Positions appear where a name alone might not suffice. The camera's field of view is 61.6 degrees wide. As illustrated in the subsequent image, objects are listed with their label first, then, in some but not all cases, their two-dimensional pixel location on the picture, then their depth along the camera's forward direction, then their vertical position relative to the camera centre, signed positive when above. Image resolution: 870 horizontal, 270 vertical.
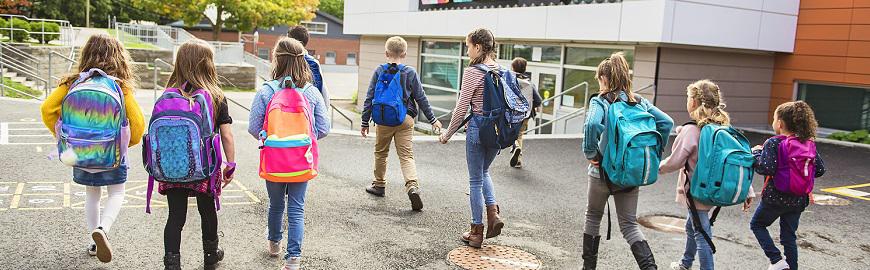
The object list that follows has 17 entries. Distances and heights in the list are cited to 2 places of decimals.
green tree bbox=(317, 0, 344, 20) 71.56 +3.95
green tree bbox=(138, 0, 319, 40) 40.56 +1.68
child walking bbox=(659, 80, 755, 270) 4.81 -0.45
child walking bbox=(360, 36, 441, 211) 6.56 -0.48
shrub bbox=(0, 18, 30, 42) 24.81 -0.17
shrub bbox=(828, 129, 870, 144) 14.22 -1.07
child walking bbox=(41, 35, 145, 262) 4.56 -0.54
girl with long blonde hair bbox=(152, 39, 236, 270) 4.31 -0.62
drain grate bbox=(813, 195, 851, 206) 8.23 -1.37
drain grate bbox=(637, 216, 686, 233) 6.74 -1.46
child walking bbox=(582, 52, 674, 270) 4.67 -0.49
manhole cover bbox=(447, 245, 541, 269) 5.28 -1.48
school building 14.11 +0.47
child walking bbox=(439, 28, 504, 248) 5.37 -0.60
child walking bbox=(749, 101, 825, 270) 4.84 -0.60
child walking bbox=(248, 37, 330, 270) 4.43 -0.46
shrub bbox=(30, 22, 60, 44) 26.89 +0.00
